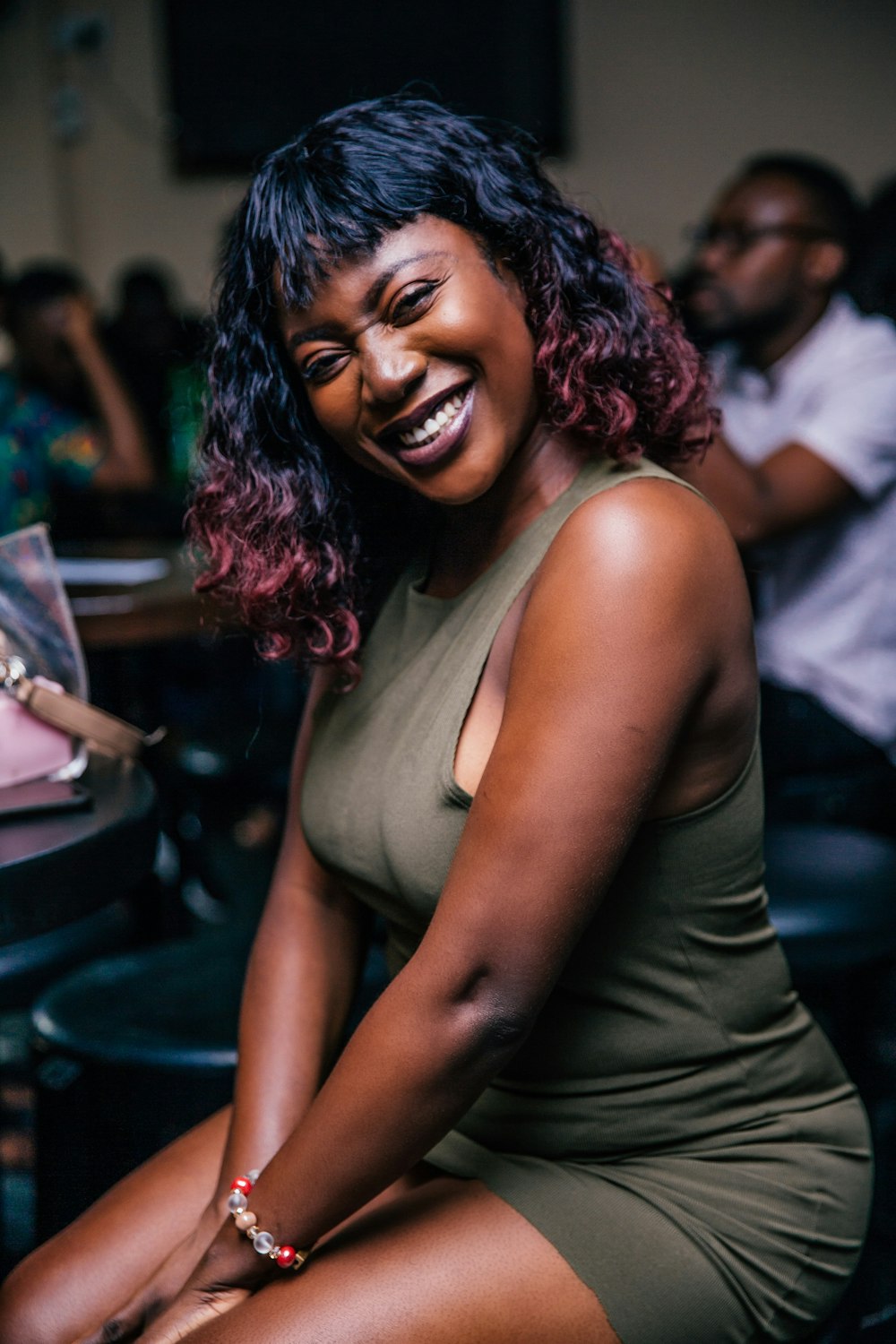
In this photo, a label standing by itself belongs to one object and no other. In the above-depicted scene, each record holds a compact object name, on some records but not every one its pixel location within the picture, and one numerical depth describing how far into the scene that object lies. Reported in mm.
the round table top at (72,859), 1110
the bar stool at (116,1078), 1386
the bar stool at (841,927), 1492
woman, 975
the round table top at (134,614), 2182
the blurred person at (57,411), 3000
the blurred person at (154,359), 4207
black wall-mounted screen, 5883
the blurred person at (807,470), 2219
